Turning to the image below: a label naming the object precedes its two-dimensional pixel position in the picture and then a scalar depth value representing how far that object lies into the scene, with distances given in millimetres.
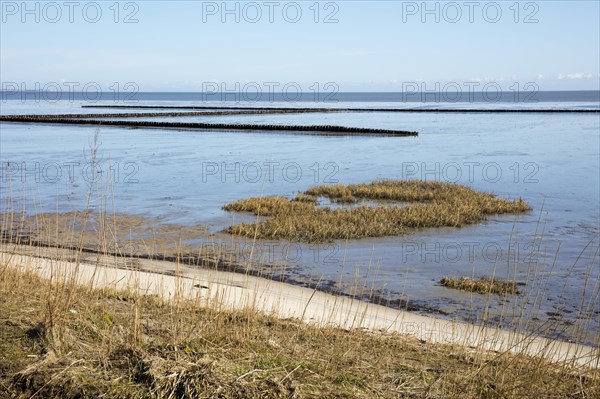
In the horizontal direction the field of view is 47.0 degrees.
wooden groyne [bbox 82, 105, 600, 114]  100312
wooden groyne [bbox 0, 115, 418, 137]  59562
